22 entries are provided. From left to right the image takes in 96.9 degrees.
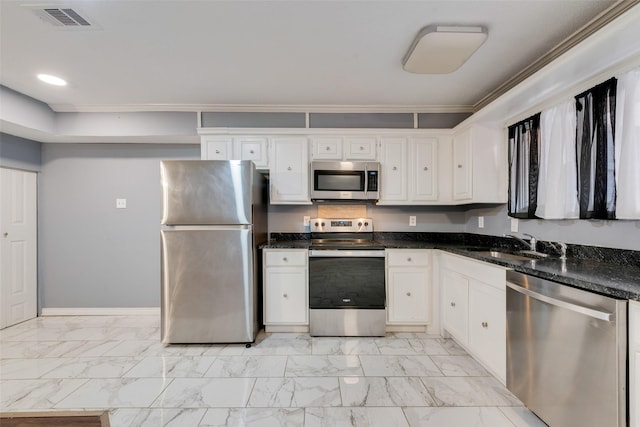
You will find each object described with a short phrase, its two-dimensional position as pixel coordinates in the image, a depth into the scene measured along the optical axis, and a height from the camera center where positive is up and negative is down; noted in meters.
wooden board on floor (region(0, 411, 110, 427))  0.63 -0.46
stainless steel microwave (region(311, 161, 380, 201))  3.00 +0.36
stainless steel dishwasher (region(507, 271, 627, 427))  1.17 -0.68
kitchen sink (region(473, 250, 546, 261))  2.08 -0.33
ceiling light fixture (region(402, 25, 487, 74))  1.78 +1.12
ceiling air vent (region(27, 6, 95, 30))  1.67 +1.21
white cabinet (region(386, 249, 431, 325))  2.84 -0.72
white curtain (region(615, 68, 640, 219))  1.53 +0.37
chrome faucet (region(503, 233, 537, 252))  2.28 -0.24
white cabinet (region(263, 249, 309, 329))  2.85 -0.72
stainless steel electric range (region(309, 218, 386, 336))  2.78 -0.76
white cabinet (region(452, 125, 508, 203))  2.66 +0.46
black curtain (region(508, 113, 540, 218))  2.30 +0.40
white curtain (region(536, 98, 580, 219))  1.94 +0.36
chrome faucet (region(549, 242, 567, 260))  2.01 -0.27
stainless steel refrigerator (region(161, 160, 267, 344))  2.54 -0.33
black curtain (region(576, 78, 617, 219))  1.69 +0.39
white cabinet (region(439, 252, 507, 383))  1.90 -0.74
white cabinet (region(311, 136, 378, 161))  3.06 +0.72
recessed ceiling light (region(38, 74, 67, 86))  2.43 +1.20
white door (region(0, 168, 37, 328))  3.09 -0.35
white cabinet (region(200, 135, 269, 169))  3.03 +0.71
